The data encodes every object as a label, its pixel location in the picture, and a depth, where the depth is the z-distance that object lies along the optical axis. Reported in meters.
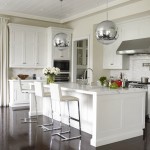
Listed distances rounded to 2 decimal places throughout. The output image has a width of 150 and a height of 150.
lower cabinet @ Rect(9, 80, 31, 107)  7.51
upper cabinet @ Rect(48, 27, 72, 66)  8.23
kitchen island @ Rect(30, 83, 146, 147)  3.98
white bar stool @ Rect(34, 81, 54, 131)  4.99
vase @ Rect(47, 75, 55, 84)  5.73
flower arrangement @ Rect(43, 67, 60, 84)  5.67
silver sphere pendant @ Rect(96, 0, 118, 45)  4.10
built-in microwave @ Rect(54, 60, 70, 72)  8.45
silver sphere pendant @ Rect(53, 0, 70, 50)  5.43
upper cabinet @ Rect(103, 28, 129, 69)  7.39
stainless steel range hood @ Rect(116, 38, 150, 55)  6.37
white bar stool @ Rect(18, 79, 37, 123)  5.57
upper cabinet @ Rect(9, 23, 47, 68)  7.69
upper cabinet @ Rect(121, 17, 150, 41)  6.58
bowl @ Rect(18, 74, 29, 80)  7.72
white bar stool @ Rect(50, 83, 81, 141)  4.36
